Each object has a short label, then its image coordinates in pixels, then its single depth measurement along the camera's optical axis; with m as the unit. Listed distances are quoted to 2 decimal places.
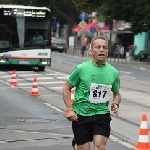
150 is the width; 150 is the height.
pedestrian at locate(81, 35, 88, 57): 65.50
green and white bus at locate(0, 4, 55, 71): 37.31
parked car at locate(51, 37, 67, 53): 78.94
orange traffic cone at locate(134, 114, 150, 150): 11.31
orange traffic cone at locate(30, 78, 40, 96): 23.70
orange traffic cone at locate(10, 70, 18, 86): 28.42
